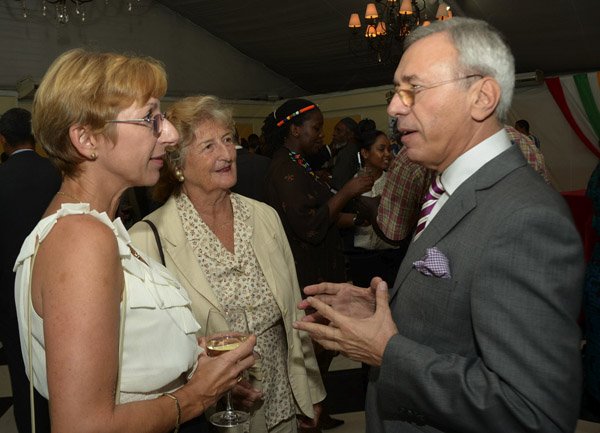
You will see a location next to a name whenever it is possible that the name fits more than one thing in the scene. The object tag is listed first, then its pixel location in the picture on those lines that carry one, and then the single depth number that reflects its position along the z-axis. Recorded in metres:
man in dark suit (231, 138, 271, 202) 3.60
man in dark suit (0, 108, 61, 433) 3.13
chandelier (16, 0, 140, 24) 9.63
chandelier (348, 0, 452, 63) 7.20
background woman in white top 4.07
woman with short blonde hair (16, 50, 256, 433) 1.20
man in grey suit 1.19
